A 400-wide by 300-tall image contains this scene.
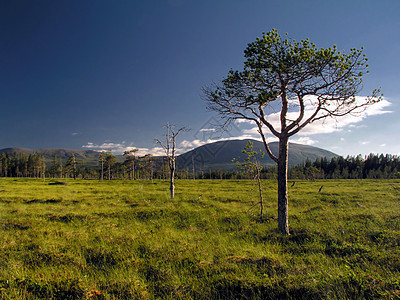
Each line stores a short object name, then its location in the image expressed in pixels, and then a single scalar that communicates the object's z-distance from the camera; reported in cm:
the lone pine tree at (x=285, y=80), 937
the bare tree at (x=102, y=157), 8256
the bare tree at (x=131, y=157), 7432
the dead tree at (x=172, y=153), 2308
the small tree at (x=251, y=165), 1450
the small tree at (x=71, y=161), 8654
